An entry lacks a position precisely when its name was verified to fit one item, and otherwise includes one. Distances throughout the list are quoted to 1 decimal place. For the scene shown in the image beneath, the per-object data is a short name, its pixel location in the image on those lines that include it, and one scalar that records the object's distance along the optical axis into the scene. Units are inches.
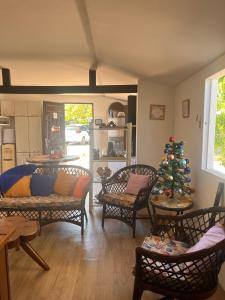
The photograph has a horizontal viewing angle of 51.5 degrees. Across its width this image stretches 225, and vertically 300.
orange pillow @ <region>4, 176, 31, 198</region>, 131.6
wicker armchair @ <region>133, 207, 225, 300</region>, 58.1
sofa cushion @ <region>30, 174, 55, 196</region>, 134.6
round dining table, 174.7
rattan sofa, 121.9
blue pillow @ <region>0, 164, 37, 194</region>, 132.6
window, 94.3
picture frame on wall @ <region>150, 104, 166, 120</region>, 153.1
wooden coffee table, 85.7
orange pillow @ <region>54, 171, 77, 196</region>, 134.7
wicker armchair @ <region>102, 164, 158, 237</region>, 123.3
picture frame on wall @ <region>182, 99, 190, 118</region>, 122.6
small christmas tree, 108.1
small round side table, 99.0
